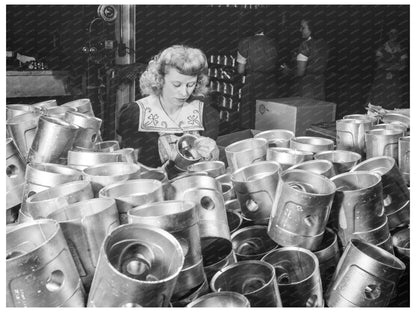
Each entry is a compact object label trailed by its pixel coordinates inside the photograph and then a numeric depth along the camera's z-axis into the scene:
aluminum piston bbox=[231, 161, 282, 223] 1.39
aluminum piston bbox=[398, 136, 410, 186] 1.84
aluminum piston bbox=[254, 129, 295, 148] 1.98
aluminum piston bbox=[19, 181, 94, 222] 1.18
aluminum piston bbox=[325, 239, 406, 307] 1.21
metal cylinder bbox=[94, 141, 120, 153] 1.85
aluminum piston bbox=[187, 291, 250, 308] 1.00
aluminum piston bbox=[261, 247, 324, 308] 1.15
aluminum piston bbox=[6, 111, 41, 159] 1.73
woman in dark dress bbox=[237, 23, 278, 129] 5.71
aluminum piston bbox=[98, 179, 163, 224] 1.15
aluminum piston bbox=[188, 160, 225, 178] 1.72
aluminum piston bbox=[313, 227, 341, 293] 1.33
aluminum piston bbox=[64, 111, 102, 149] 1.72
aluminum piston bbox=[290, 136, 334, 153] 1.78
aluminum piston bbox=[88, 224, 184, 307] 0.86
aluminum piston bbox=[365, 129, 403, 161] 1.87
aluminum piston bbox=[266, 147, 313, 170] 1.62
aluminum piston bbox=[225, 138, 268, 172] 1.69
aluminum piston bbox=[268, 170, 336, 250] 1.23
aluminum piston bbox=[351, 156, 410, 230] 1.55
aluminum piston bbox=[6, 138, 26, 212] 1.48
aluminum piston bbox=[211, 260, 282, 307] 1.14
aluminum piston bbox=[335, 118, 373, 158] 2.04
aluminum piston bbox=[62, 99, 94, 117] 2.03
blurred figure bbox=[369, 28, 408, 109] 6.41
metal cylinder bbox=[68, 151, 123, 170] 1.53
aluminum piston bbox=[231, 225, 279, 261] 1.39
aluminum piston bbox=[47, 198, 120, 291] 1.04
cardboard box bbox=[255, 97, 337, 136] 3.59
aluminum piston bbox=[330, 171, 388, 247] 1.32
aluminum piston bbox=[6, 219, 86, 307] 0.89
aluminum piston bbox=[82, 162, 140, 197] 1.32
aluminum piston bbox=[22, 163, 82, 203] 1.34
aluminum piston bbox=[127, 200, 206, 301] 1.01
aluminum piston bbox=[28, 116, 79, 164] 1.56
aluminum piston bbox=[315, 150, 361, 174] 1.67
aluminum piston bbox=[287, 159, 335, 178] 1.50
